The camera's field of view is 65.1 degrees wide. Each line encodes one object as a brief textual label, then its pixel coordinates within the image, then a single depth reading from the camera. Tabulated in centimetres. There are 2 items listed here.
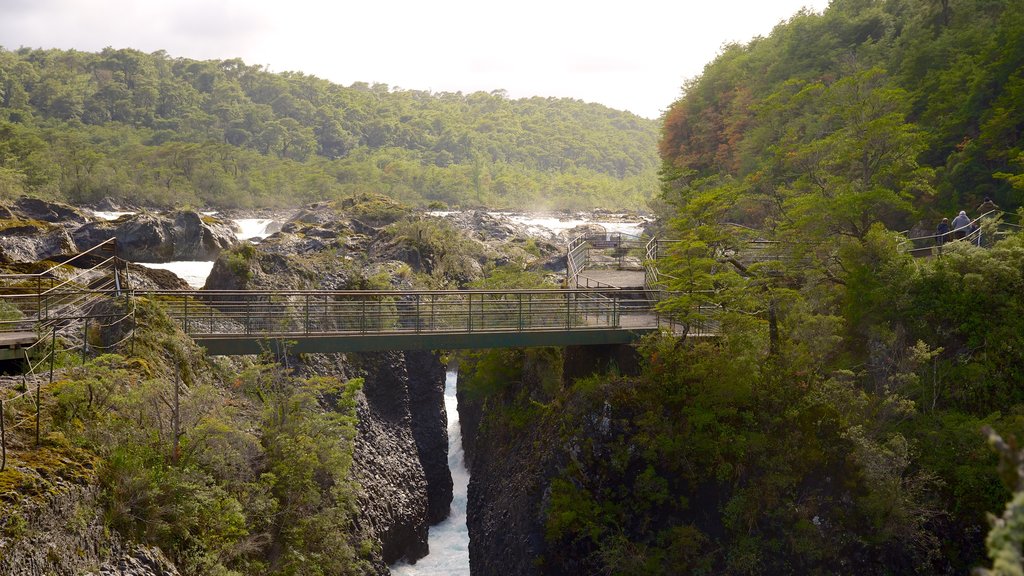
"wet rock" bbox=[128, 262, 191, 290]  2525
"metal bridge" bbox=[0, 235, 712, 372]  2050
